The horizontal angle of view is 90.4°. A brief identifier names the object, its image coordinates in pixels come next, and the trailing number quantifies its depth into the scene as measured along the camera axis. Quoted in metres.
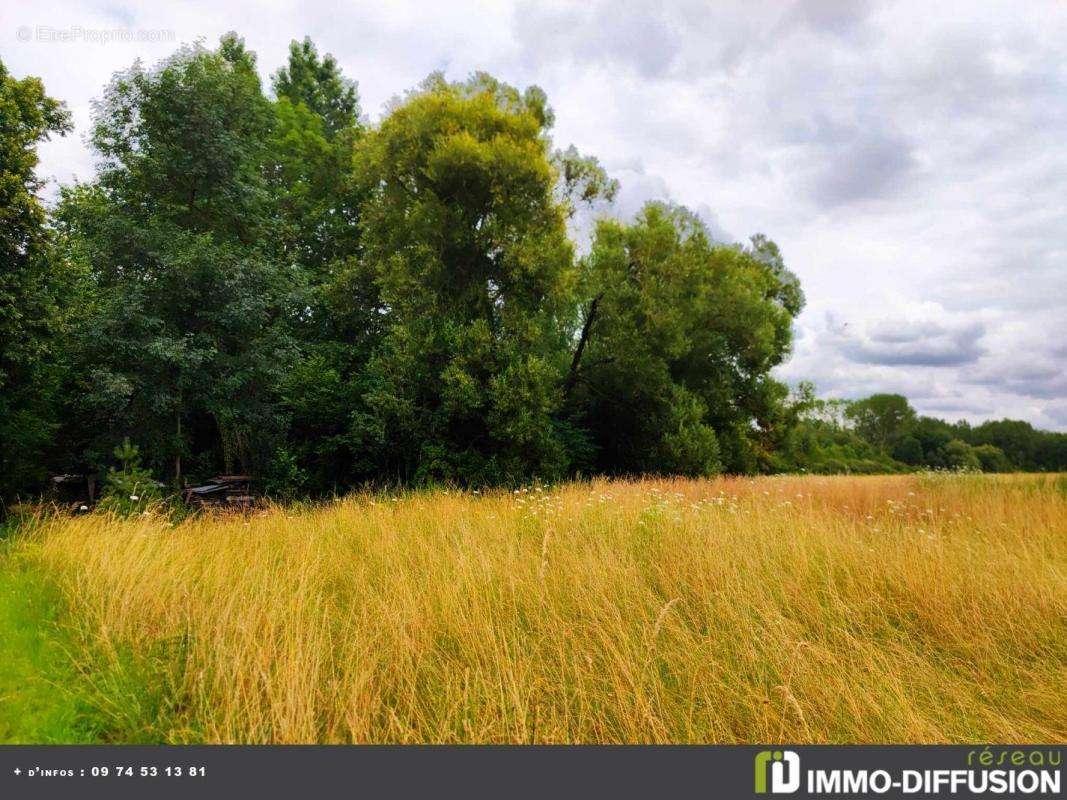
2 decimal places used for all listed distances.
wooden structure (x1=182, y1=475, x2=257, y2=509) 10.75
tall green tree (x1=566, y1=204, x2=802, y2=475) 15.79
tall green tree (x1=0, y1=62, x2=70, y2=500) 9.79
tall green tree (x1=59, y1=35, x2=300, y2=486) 11.30
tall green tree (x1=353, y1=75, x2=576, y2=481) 12.83
